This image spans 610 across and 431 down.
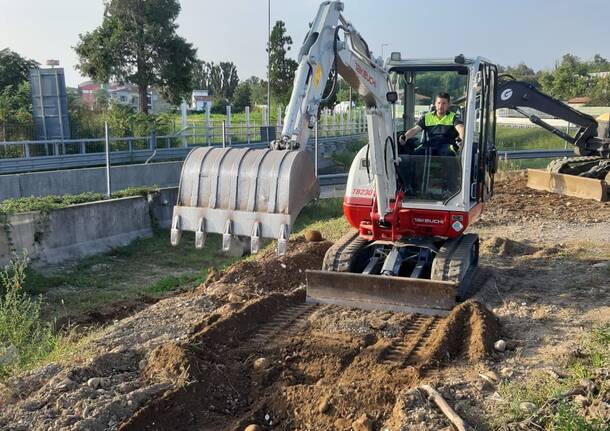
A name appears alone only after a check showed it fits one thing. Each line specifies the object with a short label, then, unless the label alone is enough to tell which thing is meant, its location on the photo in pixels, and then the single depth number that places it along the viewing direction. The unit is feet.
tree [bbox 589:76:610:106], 172.45
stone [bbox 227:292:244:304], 27.02
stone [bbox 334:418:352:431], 16.23
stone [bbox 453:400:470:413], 16.26
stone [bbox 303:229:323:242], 39.17
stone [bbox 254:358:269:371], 19.92
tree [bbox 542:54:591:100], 176.45
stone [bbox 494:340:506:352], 20.94
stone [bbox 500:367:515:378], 18.47
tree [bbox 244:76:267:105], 223.94
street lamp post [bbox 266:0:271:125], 96.17
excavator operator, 27.14
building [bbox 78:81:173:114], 104.09
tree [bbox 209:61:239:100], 250.57
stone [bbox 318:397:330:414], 16.90
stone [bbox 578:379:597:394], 15.35
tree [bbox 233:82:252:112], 213.17
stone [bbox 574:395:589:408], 14.70
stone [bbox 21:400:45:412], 16.64
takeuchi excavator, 21.12
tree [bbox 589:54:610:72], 293.23
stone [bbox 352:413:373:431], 15.84
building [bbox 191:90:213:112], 247.54
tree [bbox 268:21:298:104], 122.93
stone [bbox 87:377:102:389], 17.84
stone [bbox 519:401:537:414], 15.02
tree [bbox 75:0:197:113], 98.02
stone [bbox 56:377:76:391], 17.58
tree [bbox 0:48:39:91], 94.73
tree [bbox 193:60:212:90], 265.42
